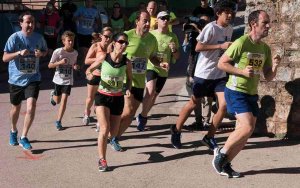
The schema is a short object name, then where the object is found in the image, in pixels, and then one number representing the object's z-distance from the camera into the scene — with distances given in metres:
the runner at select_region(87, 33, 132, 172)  11.20
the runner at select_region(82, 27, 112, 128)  13.67
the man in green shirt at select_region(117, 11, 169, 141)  13.49
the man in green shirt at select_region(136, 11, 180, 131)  14.52
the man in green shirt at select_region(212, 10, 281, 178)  10.44
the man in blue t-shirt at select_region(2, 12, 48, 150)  12.85
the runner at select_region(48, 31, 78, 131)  14.84
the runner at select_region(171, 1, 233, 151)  12.13
